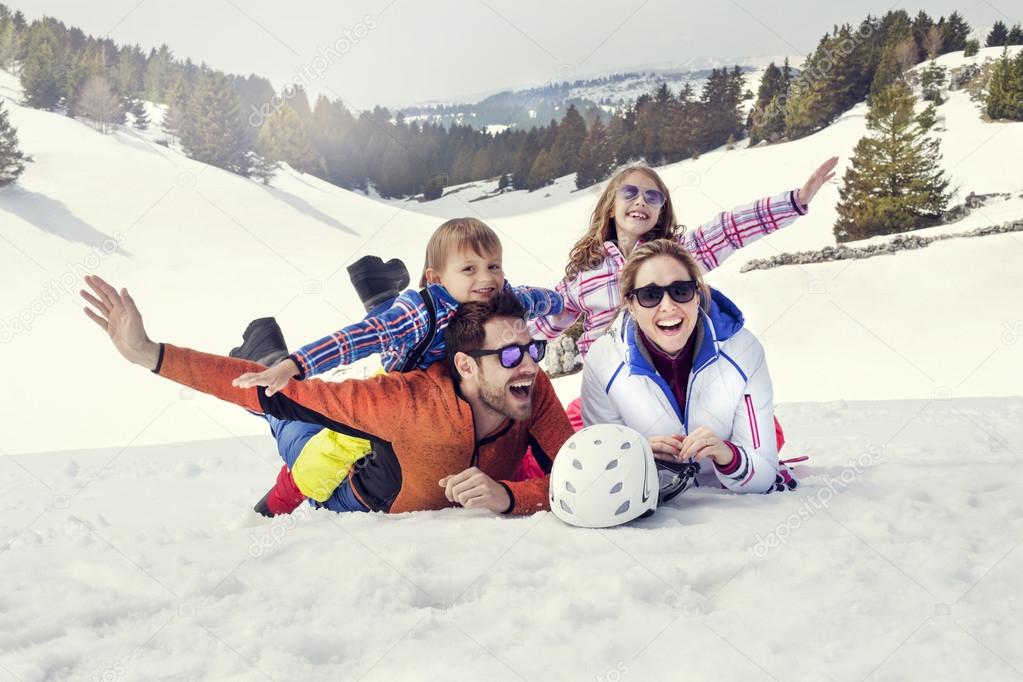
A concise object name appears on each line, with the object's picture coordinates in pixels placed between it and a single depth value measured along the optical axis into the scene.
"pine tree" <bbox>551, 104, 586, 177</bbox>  43.28
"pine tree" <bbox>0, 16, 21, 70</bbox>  48.09
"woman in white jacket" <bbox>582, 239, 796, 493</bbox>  3.85
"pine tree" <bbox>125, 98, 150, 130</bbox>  44.41
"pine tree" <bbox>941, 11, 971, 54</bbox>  38.66
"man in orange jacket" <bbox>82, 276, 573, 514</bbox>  3.39
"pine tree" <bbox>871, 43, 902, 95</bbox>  35.44
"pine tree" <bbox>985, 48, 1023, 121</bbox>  28.11
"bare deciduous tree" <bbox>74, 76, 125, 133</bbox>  40.66
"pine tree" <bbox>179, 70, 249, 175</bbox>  39.22
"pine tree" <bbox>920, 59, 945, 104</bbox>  33.72
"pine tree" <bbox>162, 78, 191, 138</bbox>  40.59
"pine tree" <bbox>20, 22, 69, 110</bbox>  39.91
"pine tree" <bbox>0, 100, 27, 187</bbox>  28.66
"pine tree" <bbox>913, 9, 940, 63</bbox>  38.66
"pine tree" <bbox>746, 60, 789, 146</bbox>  37.22
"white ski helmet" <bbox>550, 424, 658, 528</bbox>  3.41
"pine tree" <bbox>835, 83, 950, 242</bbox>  20.81
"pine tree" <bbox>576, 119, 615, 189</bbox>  41.47
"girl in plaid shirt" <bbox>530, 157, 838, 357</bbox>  4.98
